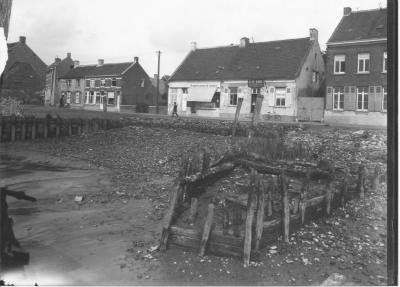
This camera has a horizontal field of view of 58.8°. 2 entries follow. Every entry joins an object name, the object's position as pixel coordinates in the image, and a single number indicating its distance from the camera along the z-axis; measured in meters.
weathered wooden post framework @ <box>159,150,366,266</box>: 4.70
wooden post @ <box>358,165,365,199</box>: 5.84
